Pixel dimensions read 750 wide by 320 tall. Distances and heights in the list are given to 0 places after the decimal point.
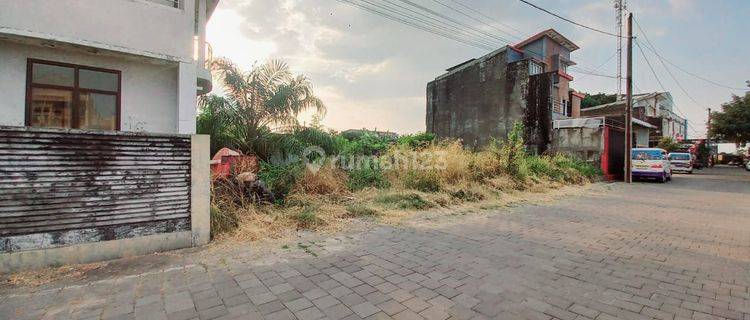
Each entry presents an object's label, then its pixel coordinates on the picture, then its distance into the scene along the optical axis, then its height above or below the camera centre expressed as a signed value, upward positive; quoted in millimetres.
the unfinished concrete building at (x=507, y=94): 18875 +4202
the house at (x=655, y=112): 30619 +5266
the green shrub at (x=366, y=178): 9344 -574
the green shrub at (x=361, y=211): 6418 -1028
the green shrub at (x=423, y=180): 8898 -571
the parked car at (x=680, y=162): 23625 +144
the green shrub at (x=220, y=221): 4688 -951
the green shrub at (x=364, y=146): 12290 +468
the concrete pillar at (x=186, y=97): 7680 +1350
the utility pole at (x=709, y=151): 38156 +1514
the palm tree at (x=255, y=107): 11055 +1775
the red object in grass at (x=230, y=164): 6875 -172
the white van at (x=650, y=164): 15484 -23
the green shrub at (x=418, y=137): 18912 +1375
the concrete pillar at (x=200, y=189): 4242 -430
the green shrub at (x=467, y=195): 8211 -875
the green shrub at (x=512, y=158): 11258 +107
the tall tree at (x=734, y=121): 19703 +2688
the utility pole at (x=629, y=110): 15250 +2437
